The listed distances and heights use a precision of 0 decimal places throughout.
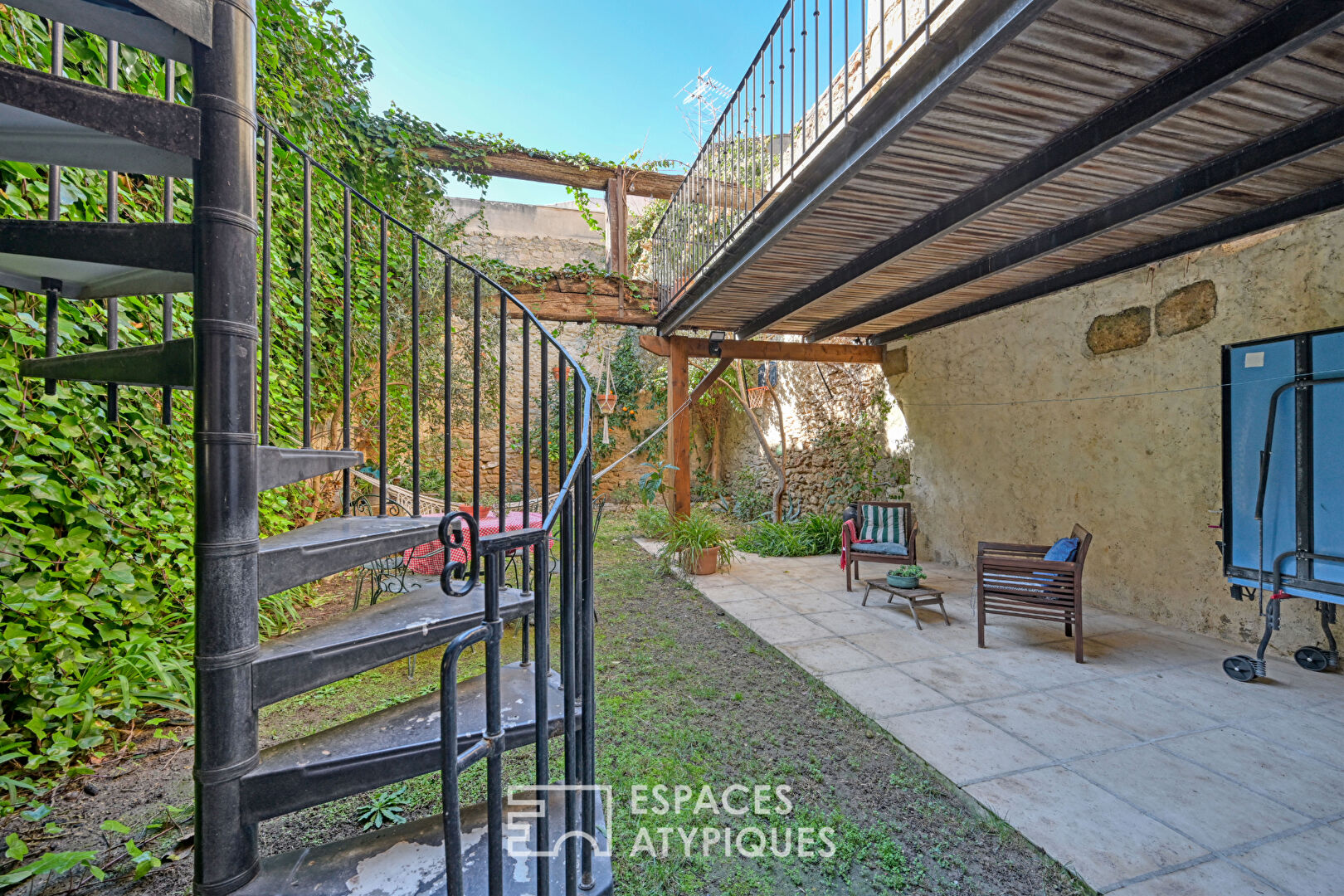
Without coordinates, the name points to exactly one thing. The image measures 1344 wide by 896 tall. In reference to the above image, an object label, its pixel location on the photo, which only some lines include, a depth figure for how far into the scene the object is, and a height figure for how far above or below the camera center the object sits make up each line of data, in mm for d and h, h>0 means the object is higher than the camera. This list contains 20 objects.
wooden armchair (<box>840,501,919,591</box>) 4344 -826
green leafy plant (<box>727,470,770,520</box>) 7974 -780
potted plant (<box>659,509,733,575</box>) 5090 -957
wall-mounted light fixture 5715 +1043
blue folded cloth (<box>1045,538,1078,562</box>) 3303 -649
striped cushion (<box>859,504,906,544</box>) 4723 -696
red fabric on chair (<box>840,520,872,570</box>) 4535 -762
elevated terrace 1738 +1255
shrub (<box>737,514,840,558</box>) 6070 -1056
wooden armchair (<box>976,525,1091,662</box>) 3082 -830
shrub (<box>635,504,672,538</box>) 6672 -960
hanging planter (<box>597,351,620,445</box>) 7645 +749
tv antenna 7000 +4368
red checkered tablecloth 3125 -645
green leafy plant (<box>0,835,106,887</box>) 1313 -1039
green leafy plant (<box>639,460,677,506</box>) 5582 -382
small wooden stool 3662 -1025
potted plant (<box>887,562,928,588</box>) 3793 -925
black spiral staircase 1043 -276
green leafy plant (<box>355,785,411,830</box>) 1762 -1192
